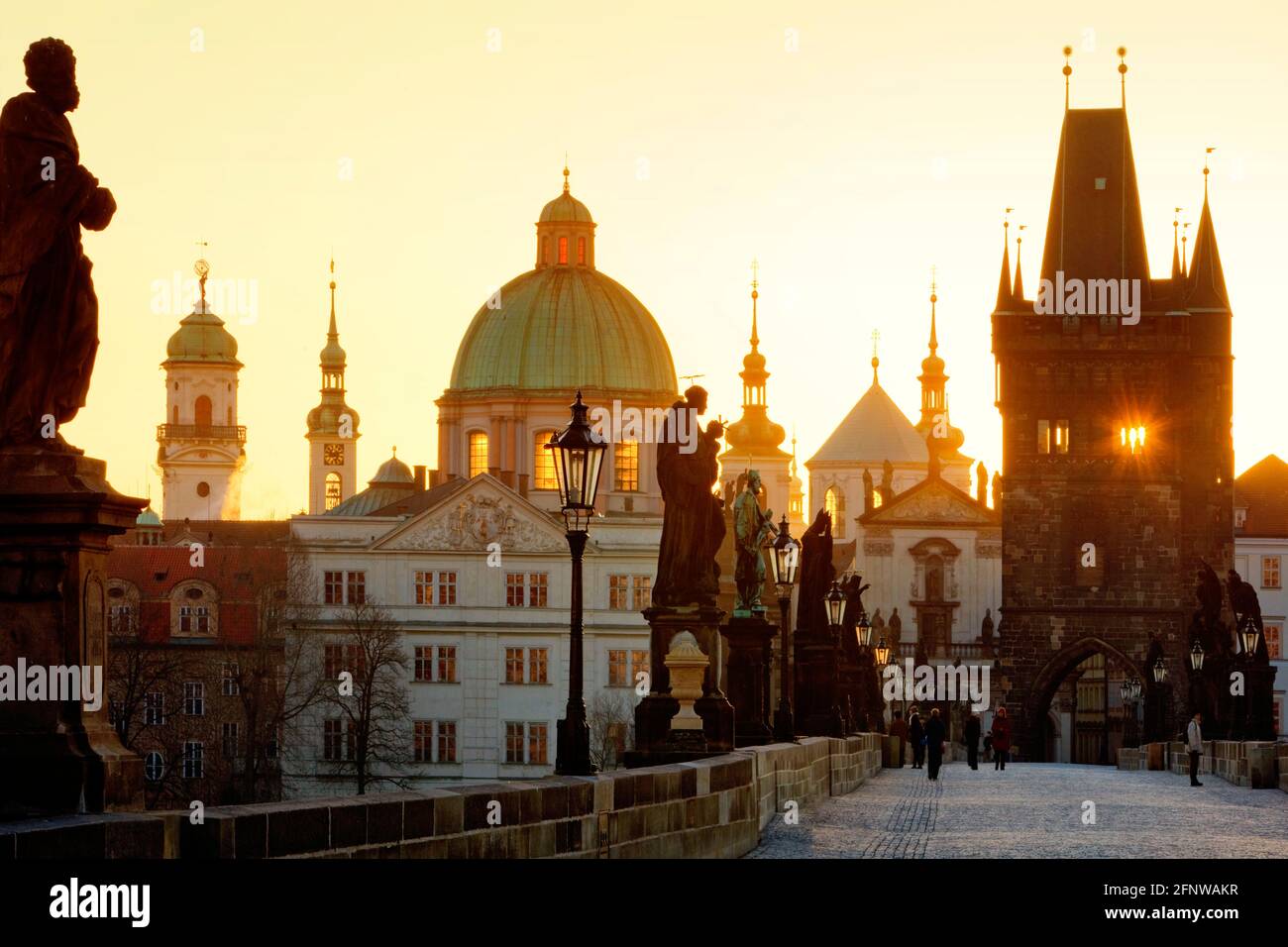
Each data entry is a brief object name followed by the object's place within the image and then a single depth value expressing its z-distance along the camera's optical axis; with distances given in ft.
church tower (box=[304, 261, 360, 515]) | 613.11
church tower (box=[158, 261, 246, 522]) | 613.93
